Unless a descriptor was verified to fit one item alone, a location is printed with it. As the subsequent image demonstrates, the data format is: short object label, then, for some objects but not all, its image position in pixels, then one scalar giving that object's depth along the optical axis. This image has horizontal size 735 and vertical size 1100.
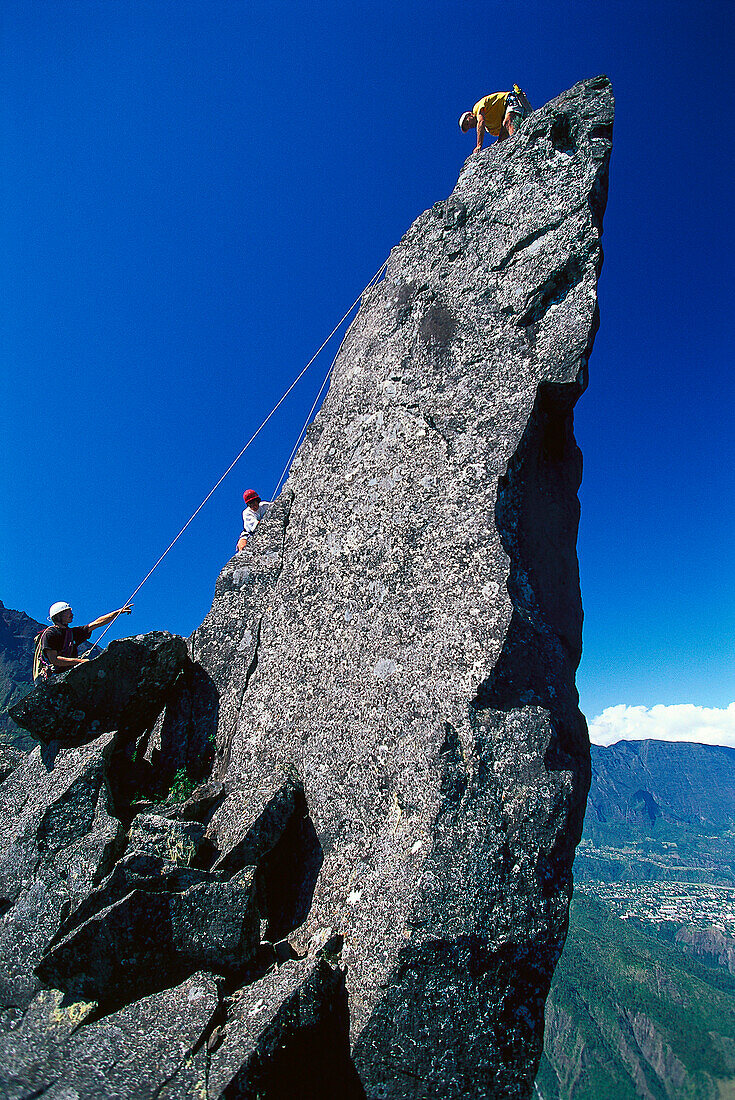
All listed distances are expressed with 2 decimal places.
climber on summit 11.58
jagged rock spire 5.43
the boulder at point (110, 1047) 4.39
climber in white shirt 10.84
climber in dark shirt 9.63
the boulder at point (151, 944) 5.38
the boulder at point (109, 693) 7.96
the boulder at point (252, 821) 6.39
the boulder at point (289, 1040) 4.54
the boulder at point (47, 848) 5.86
